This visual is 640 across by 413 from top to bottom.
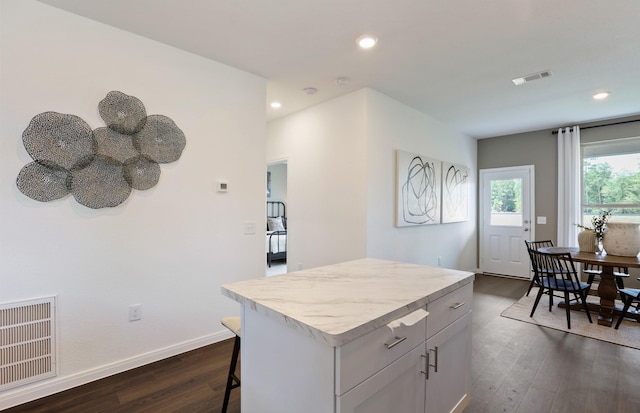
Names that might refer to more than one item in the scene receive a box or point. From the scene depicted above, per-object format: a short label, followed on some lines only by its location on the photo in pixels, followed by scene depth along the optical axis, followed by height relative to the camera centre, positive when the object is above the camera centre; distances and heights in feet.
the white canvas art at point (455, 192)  16.33 +0.97
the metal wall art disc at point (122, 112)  7.55 +2.43
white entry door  18.31 -0.57
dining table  10.57 -2.61
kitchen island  3.42 -1.71
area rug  9.70 -4.02
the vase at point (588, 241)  12.59 -1.27
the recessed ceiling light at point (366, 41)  8.21 +4.57
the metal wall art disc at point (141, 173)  7.89 +0.96
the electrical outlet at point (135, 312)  7.95 -2.66
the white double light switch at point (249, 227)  10.26 -0.61
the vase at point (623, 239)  11.45 -1.09
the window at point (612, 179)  15.08 +1.58
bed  21.06 -1.59
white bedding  21.12 -2.29
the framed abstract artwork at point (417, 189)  13.30 +0.94
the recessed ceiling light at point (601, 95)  12.10 +4.58
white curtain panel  16.39 +1.12
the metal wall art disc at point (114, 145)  7.45 +1.60
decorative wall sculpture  6.70 +1.37
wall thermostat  9.55 +0.73
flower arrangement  12.47 -0.73
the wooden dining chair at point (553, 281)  11.00 -2.68
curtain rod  15.13 +4.36
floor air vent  6.33 -2.82
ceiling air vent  10.35 +4.60
